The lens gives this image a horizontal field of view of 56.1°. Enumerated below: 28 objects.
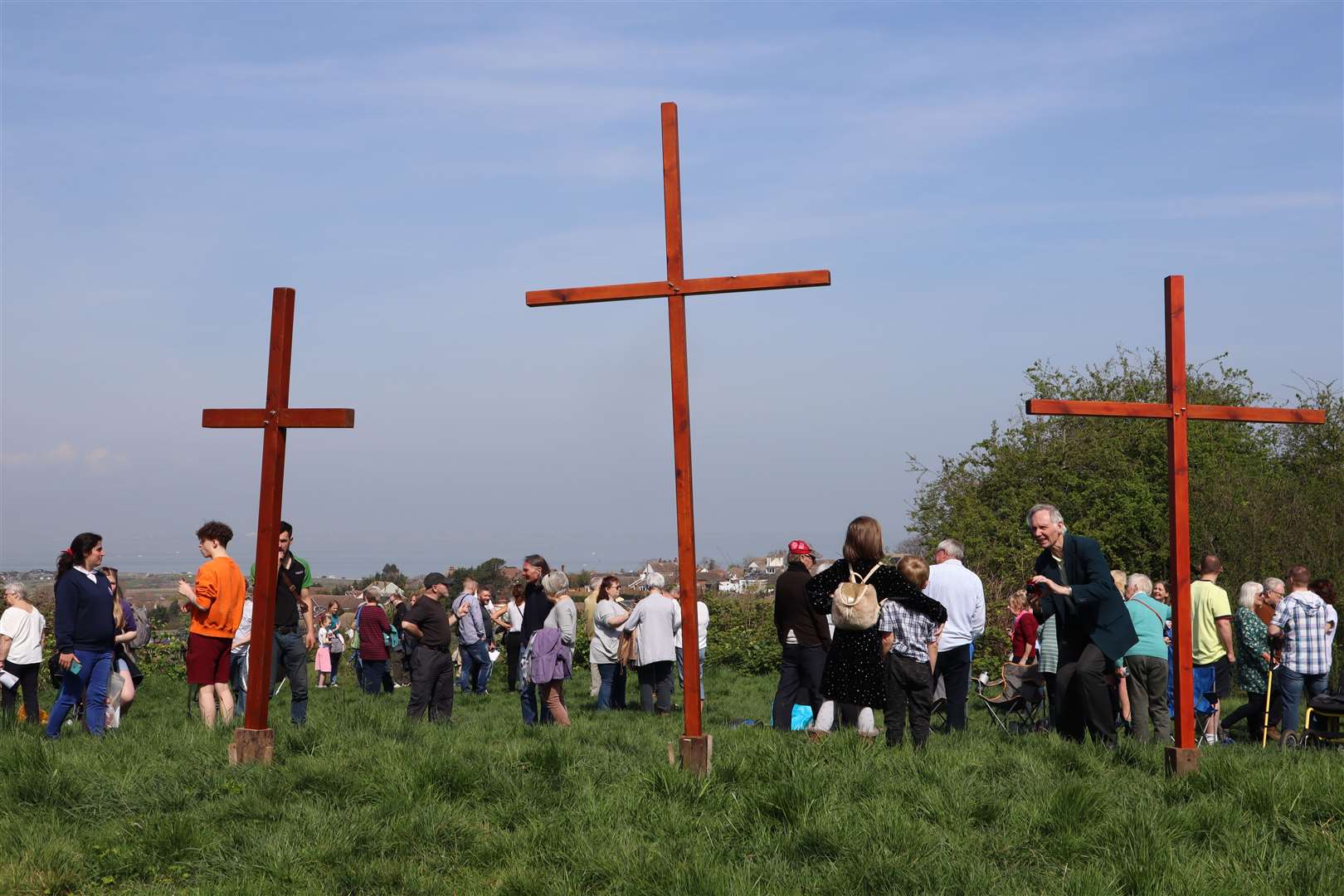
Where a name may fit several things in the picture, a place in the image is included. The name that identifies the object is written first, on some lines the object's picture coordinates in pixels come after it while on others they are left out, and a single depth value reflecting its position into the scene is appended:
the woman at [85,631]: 9.77
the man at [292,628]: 10.63
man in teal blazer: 7.93
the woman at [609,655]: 14.45
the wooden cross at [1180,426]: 7.13
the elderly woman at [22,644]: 11.21
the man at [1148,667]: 9.91
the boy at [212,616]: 9.73
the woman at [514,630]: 16.14
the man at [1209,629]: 11.10
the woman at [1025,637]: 12.31
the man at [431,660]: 10.76
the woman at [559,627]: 11.45
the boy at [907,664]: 8.02
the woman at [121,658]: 10.74
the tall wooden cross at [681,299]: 7.24
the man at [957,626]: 10.80
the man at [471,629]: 16.58
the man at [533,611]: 11.80
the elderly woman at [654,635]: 13.38
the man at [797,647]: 10.73
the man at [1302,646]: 10.09
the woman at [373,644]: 17.11
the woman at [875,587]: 8.15
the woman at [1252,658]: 10.90
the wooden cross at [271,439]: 7.75
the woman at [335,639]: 22.23
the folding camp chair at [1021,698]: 10.99
